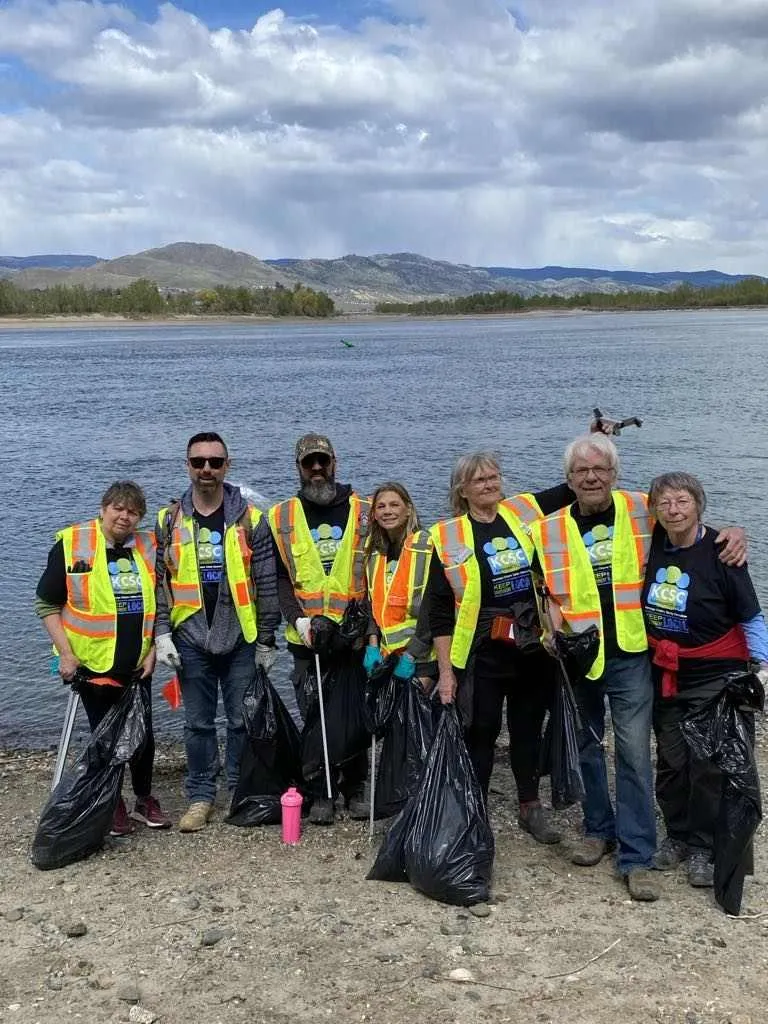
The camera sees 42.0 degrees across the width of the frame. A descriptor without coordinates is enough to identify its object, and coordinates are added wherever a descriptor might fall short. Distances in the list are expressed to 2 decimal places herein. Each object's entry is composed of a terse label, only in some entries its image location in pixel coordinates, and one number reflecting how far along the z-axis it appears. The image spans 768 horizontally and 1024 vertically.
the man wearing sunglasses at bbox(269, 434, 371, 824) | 5.46
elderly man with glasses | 4.65
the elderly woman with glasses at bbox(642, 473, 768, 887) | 4.46
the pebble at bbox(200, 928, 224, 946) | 4.36
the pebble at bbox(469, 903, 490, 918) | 4.55
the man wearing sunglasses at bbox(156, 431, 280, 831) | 5.33
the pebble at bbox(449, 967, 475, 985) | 4.03
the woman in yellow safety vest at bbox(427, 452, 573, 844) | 4.84
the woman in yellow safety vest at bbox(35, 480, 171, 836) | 5.16
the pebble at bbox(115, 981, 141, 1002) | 3.98
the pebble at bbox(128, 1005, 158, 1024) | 3.84
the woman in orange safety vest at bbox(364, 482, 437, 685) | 5.28
